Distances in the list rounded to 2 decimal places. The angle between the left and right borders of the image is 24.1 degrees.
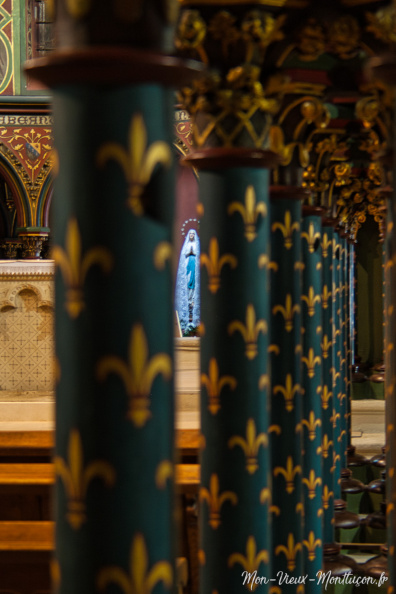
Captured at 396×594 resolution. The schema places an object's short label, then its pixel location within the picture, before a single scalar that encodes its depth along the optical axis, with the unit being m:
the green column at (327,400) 7.95
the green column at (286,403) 5.15
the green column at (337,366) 9.44
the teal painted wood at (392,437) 3.02
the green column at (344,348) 10.72
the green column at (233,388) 3.70
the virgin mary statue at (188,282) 16.98
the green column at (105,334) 2.12
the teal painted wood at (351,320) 12.63
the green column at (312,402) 6.25
